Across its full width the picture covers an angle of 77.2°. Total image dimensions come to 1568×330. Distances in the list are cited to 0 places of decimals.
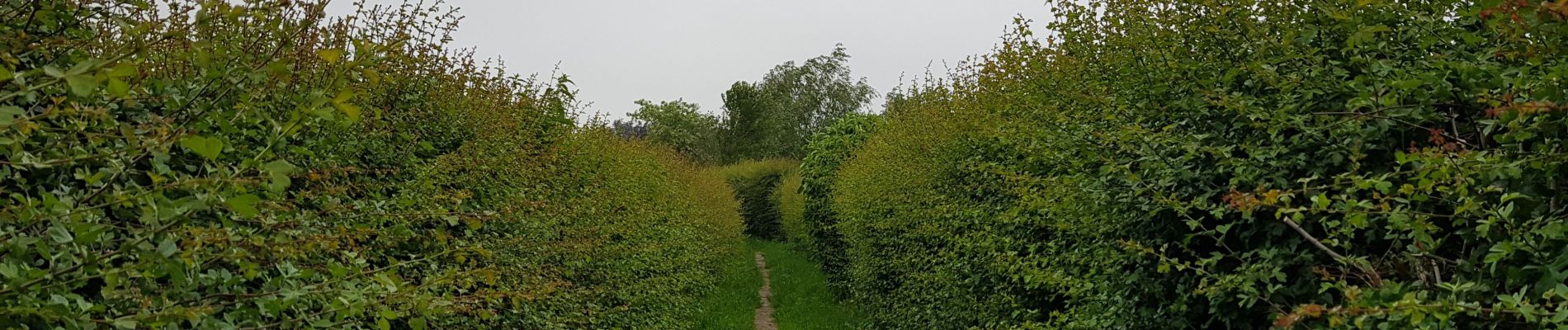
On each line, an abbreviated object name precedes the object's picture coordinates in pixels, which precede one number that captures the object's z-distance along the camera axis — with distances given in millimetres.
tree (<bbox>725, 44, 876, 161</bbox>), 56156
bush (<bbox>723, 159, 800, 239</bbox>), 42781
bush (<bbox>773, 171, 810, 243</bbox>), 28733
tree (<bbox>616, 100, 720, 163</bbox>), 60906
